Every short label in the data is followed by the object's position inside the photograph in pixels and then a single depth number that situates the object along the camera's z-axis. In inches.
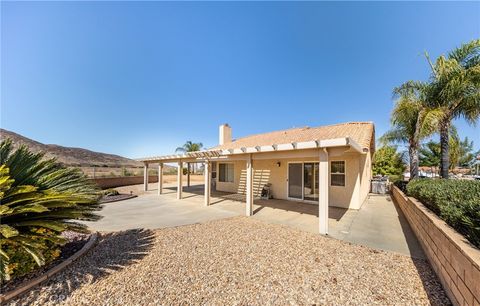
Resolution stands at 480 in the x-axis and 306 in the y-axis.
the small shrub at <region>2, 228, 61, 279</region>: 113.0
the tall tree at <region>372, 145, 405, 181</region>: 870.0
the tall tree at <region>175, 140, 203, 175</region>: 1354.8
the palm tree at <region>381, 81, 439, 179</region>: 339.3
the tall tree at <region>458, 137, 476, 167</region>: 1247.5
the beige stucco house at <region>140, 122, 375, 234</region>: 225.1
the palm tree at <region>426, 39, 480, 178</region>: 309.3
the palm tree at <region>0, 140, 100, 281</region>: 105.1
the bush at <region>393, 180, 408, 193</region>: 475.6
